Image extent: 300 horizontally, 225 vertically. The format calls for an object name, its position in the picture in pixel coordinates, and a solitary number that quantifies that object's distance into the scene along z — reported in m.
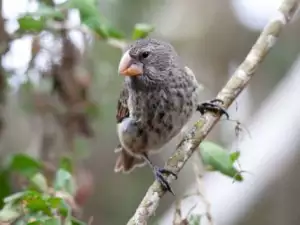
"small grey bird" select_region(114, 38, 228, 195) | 3.10
